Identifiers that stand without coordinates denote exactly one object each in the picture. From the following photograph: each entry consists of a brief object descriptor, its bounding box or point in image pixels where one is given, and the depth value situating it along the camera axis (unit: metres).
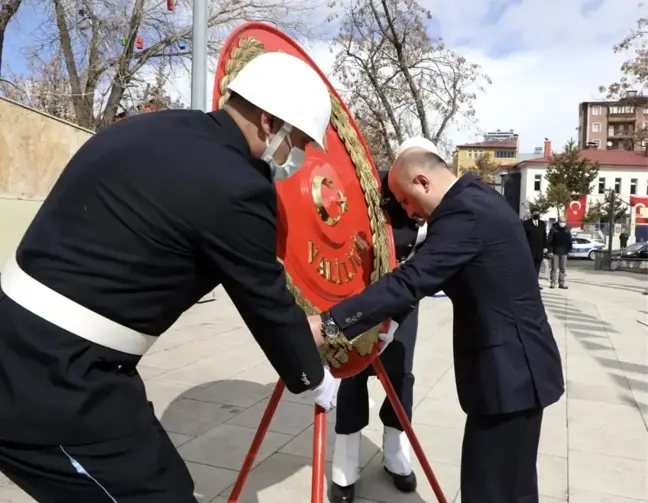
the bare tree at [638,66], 21.08
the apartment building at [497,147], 97.12
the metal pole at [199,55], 8.37
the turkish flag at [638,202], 30.11
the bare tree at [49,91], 13.78
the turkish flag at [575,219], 39.00
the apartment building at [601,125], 90.88
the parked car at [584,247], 33.00
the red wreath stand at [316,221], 2.19
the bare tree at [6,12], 11.03
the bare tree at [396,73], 18.77
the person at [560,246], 14.58
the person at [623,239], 34.45
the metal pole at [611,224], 22.63
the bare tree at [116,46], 13.27
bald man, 2.21
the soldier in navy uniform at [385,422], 3.37
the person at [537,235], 13.40
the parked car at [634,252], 27.97
